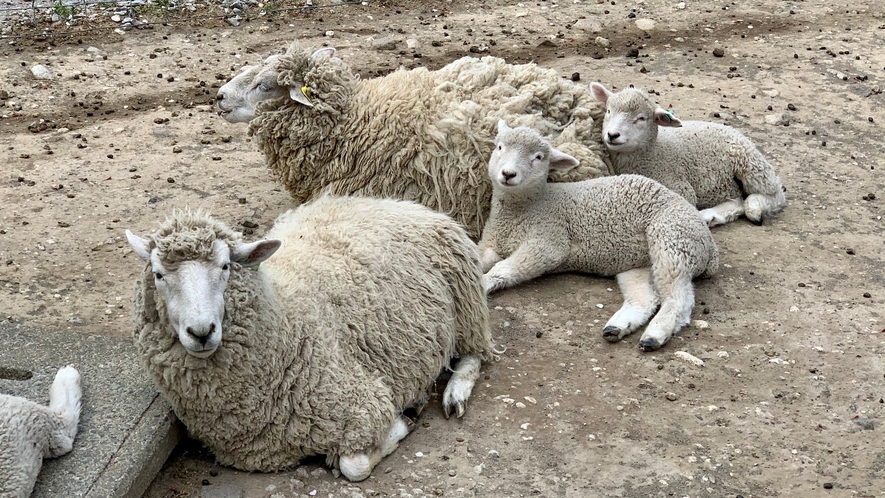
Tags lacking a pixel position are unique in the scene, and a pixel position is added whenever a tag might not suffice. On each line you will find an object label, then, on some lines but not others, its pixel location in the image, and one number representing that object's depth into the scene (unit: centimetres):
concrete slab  436
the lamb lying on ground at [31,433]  411
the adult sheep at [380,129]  678
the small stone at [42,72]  939
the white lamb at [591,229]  618
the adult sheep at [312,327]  430
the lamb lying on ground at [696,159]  693
